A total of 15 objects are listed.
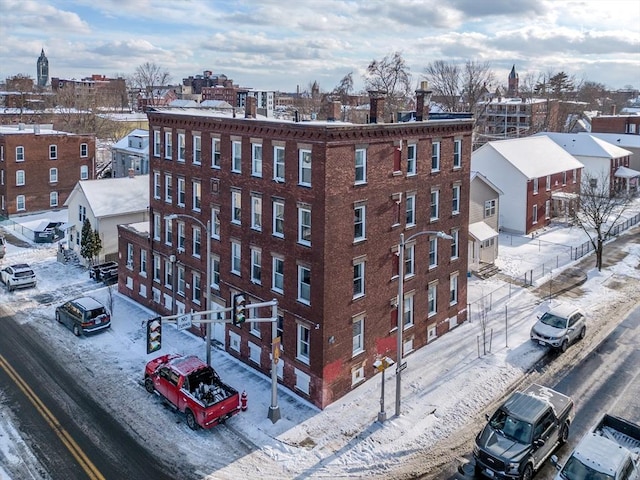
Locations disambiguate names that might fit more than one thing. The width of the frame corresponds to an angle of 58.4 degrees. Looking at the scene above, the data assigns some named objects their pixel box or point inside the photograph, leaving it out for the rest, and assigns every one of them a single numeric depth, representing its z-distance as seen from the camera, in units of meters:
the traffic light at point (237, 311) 22.52
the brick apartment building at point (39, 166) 62.72
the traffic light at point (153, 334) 22.59
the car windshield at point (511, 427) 21.19
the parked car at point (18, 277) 41.50
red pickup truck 23.78
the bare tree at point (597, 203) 46.71
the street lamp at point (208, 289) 27.84
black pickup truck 20.38
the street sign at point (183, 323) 22.52
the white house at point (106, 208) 47.47
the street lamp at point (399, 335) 24.00
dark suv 33.22
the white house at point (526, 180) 56.88
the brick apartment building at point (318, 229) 25.83
